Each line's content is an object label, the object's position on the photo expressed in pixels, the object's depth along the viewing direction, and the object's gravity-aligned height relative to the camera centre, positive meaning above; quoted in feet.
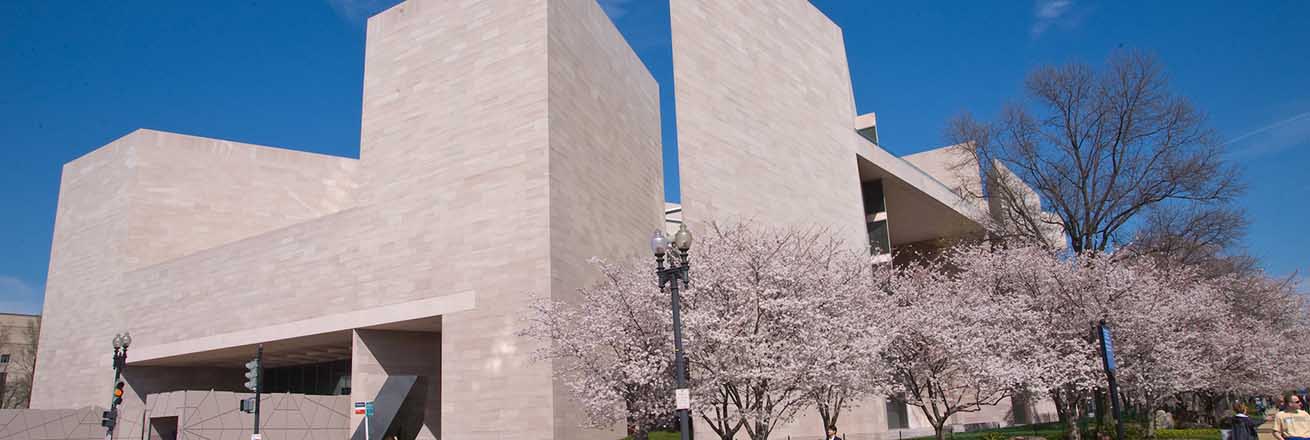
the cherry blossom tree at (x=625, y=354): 60.34 +4.86
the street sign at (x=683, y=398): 42.19 +0.97
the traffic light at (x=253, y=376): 71.36 +5.01
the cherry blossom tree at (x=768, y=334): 57.11 +5.48
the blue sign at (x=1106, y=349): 56.03 +3.30
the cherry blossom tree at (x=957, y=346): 72.74 +5.37
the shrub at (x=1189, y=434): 89.23 -4.02
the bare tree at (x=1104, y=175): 105.70 +28.01
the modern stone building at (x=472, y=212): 94.07 +27.27
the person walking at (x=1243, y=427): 44.21 -1.72
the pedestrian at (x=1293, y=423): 38.27 -1.40
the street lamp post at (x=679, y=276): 42.19 +7.49
